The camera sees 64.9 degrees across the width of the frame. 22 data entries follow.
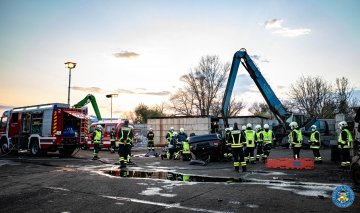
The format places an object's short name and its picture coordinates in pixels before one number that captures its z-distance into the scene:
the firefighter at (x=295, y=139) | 12.38
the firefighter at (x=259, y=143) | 13.62
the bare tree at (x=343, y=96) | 41.58
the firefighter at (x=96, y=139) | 15.32
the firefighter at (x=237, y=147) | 10.30
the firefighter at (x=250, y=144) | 12.78
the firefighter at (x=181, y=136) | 15.84
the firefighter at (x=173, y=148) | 15.79
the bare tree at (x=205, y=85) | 48.47
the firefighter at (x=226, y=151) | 14.09
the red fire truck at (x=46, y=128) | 17.11
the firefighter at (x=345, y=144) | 10.23
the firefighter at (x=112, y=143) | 19.87
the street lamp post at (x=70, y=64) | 23.90
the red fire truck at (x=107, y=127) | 23.17
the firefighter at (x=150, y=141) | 17.58
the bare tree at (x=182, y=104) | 50.19
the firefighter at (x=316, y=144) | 12.48
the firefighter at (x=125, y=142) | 12.12
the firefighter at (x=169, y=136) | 16.06
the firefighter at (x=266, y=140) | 13.64
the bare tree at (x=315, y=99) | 43.09
